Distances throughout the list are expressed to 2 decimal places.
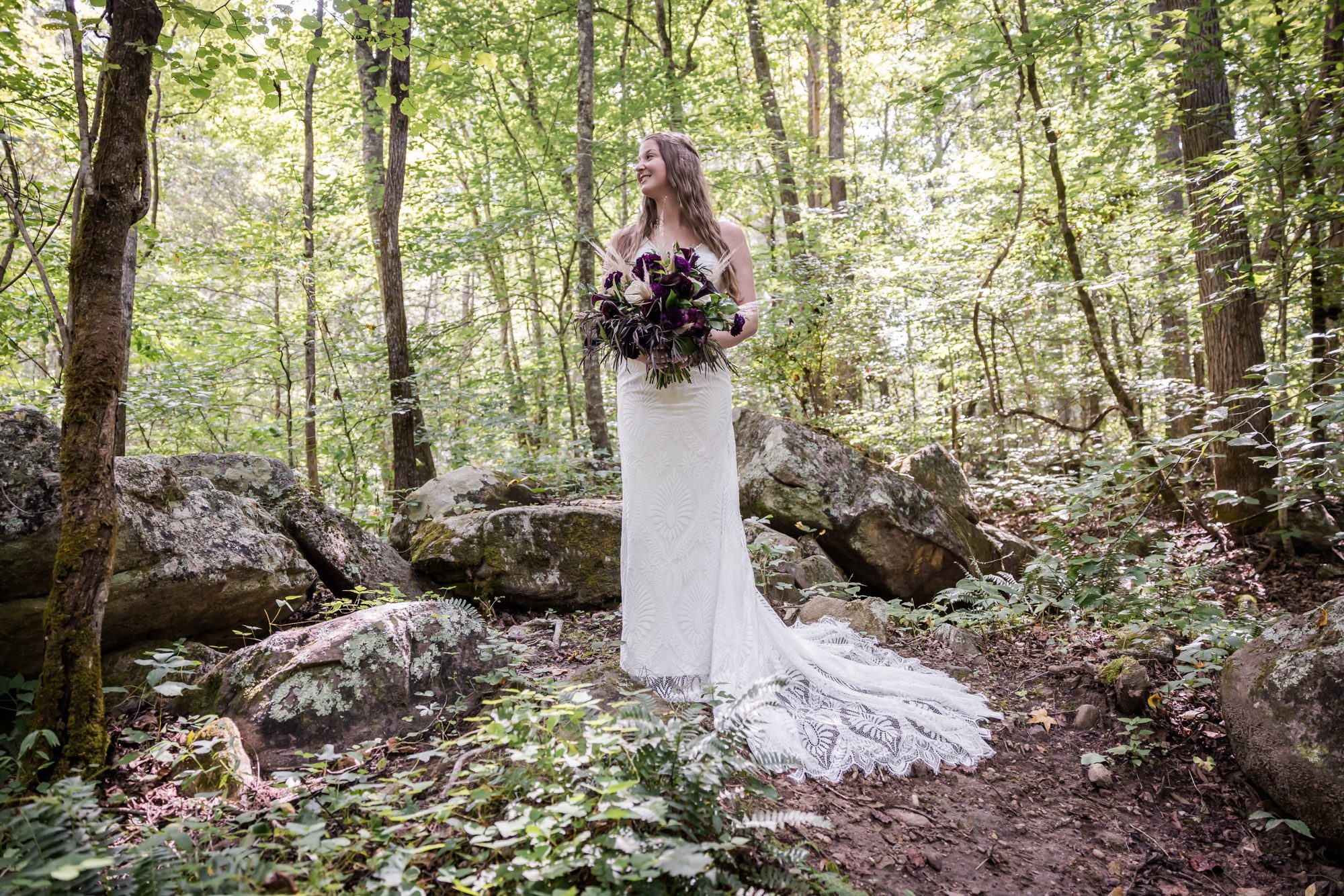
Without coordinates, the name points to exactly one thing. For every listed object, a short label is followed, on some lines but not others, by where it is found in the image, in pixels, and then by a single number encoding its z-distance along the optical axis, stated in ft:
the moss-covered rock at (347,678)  9.97
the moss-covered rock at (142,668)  10.46
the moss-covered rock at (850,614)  16.72
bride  12.87
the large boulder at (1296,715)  9.39
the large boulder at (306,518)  16.30
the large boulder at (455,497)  21.63
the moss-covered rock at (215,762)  8.59
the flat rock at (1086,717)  12.82
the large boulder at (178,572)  10.52
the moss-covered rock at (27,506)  10.30
